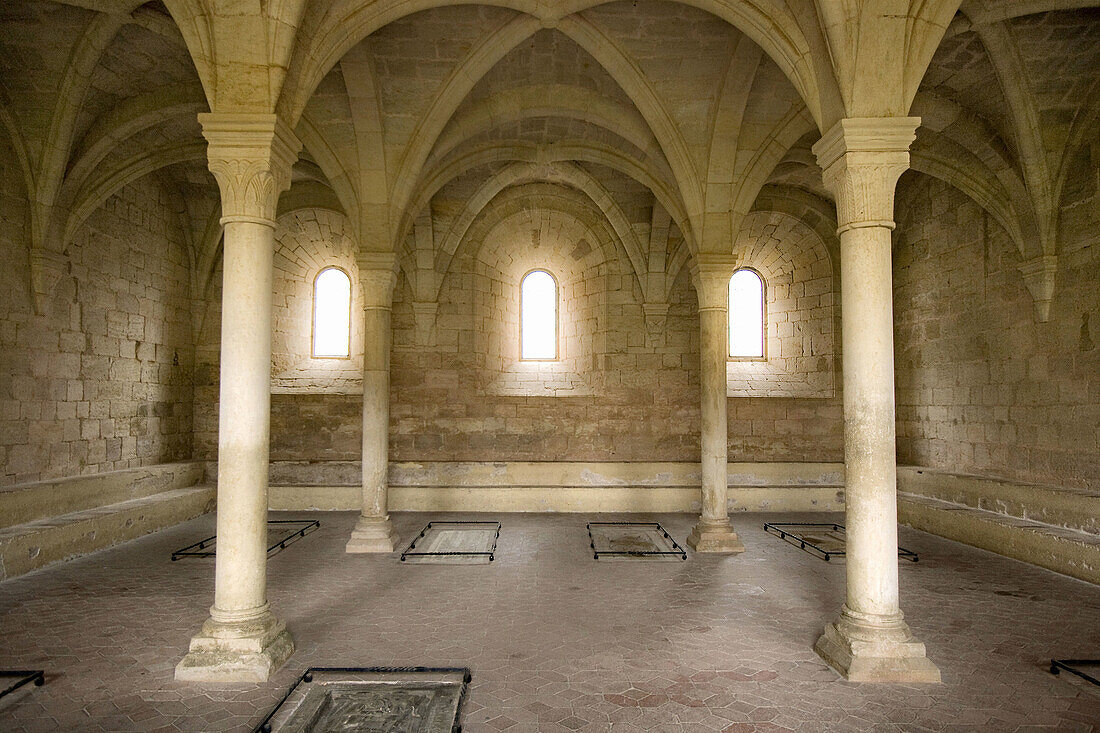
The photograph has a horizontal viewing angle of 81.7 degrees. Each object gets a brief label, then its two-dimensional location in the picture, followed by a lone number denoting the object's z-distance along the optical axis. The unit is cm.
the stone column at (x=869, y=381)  462
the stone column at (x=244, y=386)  466
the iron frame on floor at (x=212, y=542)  805
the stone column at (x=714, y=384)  862
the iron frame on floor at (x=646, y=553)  802
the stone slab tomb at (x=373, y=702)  377
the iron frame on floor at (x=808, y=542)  800
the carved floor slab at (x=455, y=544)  802
